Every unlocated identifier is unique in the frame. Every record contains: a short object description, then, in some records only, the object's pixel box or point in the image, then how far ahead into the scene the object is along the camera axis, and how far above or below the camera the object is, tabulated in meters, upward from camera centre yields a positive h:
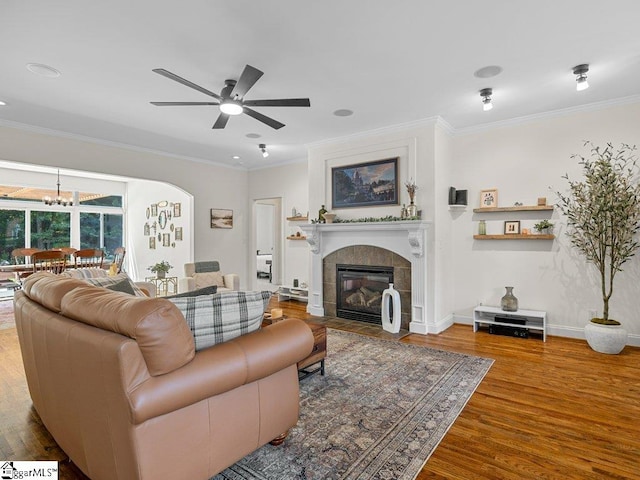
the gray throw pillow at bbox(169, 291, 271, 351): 1.72 -0.40
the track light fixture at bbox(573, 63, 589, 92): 3.28 +1.54
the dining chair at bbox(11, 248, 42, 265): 7.00 -0.35
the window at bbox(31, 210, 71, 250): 8.20 +0.25
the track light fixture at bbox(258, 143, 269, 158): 5.87 +1.53
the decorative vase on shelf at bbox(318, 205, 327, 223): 5.62 +0.37
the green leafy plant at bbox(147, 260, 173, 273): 6.62 -0.56
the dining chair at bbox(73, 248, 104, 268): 6.95 -0.41
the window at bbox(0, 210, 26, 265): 7.75 +0.18
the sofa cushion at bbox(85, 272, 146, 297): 2.94 -0.36
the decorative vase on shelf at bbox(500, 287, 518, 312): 4.59 -0.87
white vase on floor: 4.73 -1.00
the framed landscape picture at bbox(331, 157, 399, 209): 5.07 +0.80
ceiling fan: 2.72 +1.25
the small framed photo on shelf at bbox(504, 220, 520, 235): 4.69 +0.11
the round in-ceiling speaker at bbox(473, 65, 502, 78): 3.31 +1.59
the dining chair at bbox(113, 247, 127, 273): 7.84 -0.42
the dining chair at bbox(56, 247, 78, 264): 6.74 -0.24
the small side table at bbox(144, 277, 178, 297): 7.51 -1.12
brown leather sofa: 1.45 -0.69
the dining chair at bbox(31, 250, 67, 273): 5.99 -0.39
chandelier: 7.96 +0.90
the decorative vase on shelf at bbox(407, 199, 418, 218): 4.69 +0.35
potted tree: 3.81 +0.18
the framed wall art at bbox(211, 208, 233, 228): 7.20 +0.42
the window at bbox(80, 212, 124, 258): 8.94 +0.21
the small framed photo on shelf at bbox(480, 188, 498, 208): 4.85 +0.53
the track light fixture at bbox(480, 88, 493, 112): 3.78 +1.53
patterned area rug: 1.96 -1.29
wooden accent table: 3.07 -1.04
